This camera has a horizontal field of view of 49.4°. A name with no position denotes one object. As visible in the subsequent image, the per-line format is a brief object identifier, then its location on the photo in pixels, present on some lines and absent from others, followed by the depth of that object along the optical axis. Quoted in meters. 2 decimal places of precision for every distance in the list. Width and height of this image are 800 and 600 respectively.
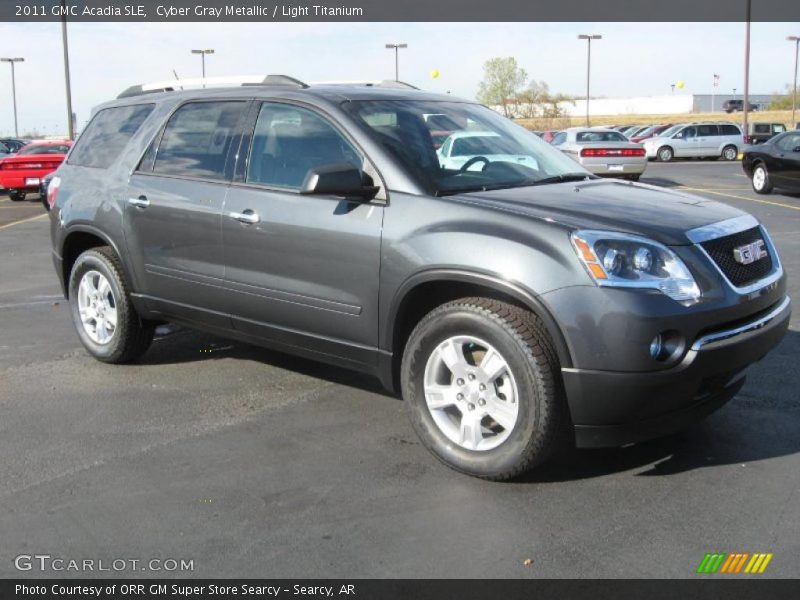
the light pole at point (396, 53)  60.19
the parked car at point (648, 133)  40.59
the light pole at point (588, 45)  62.38
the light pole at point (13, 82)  69.12
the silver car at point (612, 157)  21.77
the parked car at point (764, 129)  40.13
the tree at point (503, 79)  95.19
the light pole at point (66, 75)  31.13
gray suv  3.65
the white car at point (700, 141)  36.84
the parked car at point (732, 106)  79.50
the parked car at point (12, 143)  29.86
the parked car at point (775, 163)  17.56
